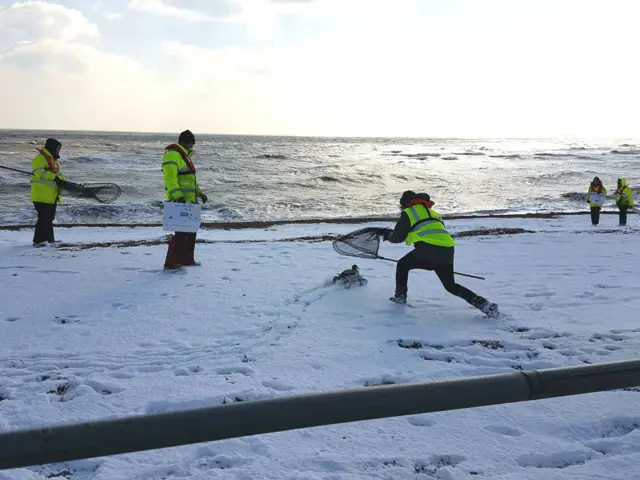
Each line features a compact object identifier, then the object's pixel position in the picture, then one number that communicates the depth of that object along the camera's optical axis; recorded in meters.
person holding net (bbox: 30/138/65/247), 9.62
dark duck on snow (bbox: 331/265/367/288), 7.27
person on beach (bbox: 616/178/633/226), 15.88
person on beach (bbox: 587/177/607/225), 16.19
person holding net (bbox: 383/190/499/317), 6.07
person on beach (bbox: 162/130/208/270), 7.78
